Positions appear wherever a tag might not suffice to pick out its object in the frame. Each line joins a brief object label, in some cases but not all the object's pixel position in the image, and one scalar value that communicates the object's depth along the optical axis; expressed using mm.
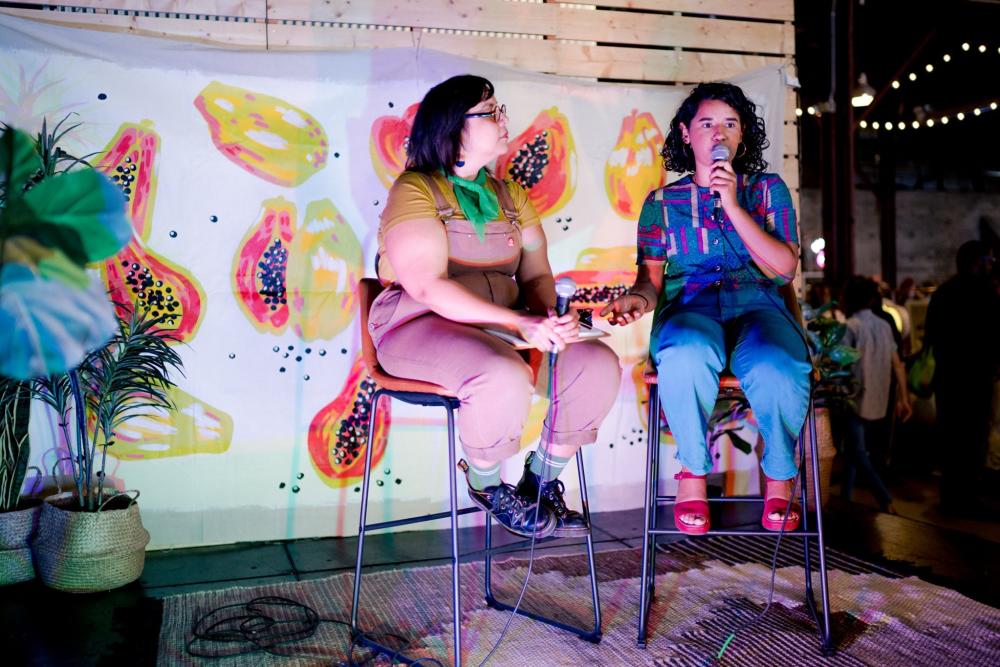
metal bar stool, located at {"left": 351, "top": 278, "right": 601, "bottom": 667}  2216
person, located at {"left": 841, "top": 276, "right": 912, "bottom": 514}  4680
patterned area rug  2363
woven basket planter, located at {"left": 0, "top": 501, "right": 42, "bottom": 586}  2949
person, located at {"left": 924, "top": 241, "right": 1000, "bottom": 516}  4613
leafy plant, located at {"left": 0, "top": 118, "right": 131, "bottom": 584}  1242
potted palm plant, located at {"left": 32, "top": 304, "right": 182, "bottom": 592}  2854
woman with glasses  2193
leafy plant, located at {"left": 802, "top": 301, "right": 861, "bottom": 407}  4055
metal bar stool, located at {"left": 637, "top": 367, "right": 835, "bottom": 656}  2344
